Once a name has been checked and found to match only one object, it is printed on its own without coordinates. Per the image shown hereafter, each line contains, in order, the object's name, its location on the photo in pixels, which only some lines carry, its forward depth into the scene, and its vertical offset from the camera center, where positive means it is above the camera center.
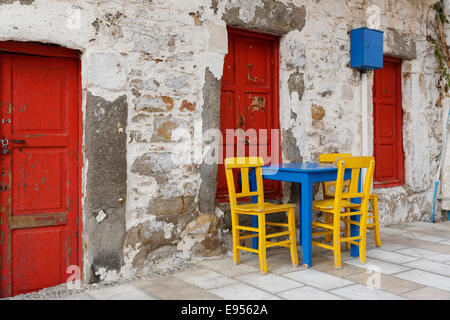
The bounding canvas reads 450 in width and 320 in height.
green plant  5.83 +1.59
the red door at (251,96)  4.07 +0.64
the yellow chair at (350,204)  3.43 -0.35
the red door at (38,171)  3.06 -0.06
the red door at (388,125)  5.46 +0.48
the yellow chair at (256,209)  3.35 -0.37
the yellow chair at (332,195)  4.25 -0.33
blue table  3.44 -0.14
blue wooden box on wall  4.78 +1.26
